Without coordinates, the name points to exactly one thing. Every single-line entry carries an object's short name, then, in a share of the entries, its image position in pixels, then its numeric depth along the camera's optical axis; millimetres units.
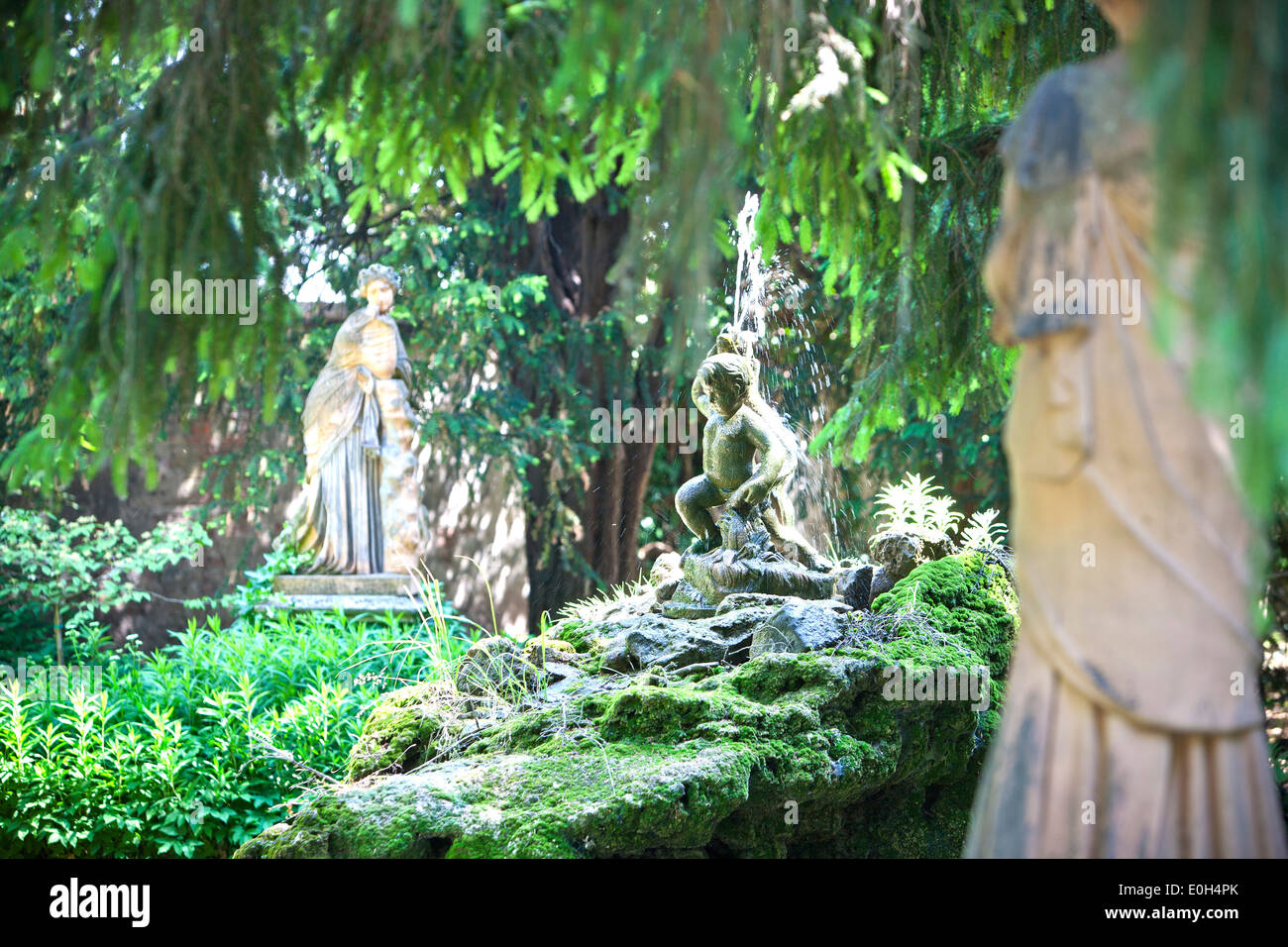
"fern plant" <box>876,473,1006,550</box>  7801
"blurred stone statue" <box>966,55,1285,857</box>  2287
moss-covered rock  4445
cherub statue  7012
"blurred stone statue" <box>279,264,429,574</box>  10930
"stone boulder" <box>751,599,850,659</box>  6008
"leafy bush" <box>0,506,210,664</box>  13141
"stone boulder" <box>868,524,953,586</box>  7098
